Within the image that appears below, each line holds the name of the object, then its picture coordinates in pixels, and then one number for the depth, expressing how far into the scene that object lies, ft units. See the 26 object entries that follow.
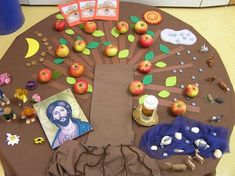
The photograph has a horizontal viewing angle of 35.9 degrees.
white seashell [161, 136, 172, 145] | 3.96
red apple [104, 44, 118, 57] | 4.68
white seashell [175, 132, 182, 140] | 4.04
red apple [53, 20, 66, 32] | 4.96
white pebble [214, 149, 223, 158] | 3.94
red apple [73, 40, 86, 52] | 4.73
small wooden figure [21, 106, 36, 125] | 4.09
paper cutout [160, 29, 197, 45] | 4.91
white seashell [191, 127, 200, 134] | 4.09
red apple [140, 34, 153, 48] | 4.77
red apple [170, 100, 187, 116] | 4.16
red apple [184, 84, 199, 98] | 4.32
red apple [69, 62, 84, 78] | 4.48
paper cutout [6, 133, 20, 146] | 3.99
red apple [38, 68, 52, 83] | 4.41
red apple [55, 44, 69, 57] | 4.65
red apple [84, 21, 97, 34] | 4.93
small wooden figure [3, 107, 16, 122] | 4.08
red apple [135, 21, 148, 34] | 4.92
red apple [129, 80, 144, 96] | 4.33
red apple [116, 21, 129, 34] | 4.91
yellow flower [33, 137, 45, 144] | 3.98
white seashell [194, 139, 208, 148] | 3.96
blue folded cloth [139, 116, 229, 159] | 3.95
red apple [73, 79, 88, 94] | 4.34
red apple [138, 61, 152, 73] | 4.52
